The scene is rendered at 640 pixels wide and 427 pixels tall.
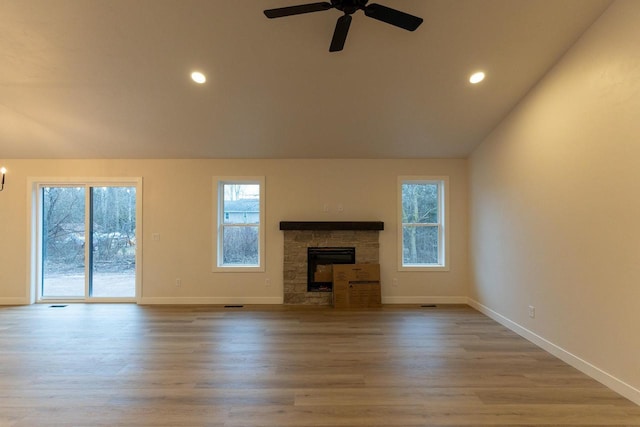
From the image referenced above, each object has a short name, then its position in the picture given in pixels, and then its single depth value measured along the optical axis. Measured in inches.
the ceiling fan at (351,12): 87.4
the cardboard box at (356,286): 199.6
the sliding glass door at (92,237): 208.7
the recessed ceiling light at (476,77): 138.0
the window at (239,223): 211.5
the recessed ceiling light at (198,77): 137.5
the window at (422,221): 210.9
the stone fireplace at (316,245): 204.7
